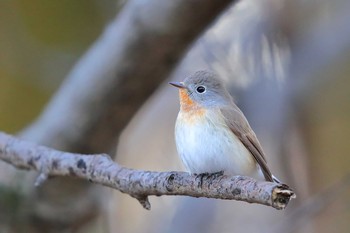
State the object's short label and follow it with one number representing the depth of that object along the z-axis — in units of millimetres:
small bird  3231
